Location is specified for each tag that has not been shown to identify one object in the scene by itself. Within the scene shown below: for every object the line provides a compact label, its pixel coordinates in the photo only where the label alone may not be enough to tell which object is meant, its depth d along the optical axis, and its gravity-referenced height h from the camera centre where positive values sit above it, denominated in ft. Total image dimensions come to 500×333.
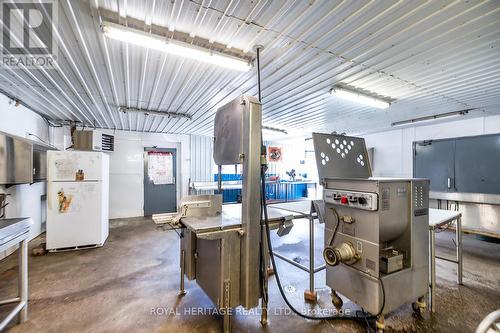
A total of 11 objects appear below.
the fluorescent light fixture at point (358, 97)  11.27 +3.84
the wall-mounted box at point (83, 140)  13.91 +1.89
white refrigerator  12.32 -1.74
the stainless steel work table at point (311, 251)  7.95 -3.11
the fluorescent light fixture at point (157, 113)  14.25 +3.95
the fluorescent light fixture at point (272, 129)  21.91 +4.04
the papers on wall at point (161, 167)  22.53 +0.18
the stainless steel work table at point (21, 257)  6.30 -2.69
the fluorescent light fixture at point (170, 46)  6.37 +4.02
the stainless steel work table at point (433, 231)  7.23 -2.30
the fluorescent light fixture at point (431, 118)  15.08 +3.69
